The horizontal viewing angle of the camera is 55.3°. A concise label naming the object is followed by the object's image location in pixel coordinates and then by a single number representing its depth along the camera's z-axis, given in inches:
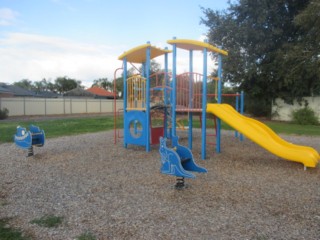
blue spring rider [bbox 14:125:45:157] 301.1
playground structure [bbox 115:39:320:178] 260.5
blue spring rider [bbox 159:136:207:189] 184.7
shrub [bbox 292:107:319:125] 767.1
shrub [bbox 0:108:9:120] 929.9
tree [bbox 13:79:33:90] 3182.8
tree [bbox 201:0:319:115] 735.7
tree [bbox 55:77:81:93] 2995.1
